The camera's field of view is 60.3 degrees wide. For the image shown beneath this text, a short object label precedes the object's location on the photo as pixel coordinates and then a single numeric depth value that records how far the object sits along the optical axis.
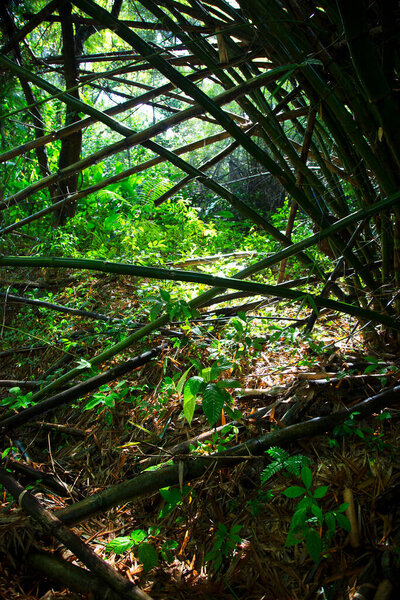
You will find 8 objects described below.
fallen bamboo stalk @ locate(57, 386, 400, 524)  0.95
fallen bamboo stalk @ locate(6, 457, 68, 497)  1.22
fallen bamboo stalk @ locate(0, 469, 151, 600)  0.80
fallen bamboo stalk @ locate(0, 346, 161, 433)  1.37
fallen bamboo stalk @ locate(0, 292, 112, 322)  1.98
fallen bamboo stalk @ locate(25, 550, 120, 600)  0.82
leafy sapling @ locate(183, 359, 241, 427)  0.89
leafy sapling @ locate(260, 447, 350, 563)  0.81
